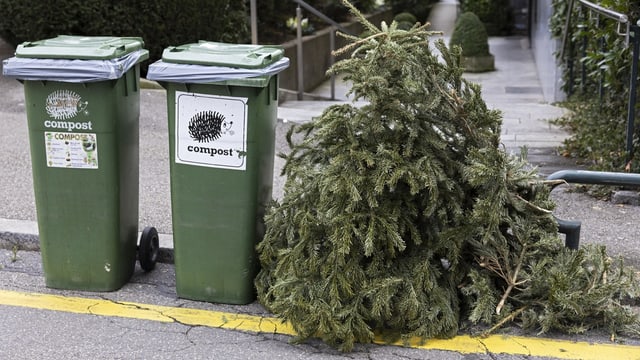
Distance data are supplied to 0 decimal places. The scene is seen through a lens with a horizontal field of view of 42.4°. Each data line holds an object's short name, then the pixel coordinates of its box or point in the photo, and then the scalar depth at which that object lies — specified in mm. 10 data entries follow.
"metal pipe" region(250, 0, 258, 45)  10289
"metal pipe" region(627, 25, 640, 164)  5977
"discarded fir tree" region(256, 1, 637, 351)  3908
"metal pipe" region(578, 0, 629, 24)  6113
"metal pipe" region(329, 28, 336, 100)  11820
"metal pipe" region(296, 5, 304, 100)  11211
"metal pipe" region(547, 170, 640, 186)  4465
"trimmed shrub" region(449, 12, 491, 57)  16688
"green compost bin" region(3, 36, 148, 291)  4312
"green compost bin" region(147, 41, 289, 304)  4176
